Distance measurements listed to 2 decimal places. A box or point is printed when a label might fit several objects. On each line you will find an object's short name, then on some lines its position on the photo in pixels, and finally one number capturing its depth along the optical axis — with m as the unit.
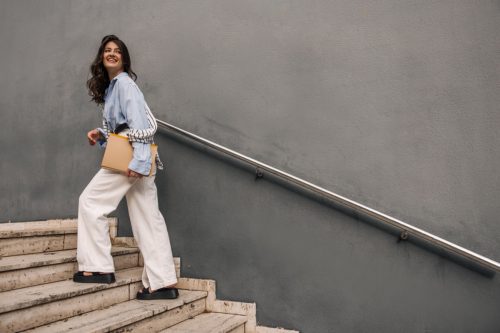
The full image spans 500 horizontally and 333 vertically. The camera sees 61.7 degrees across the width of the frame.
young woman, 2.49
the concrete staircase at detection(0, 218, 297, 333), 2.09
